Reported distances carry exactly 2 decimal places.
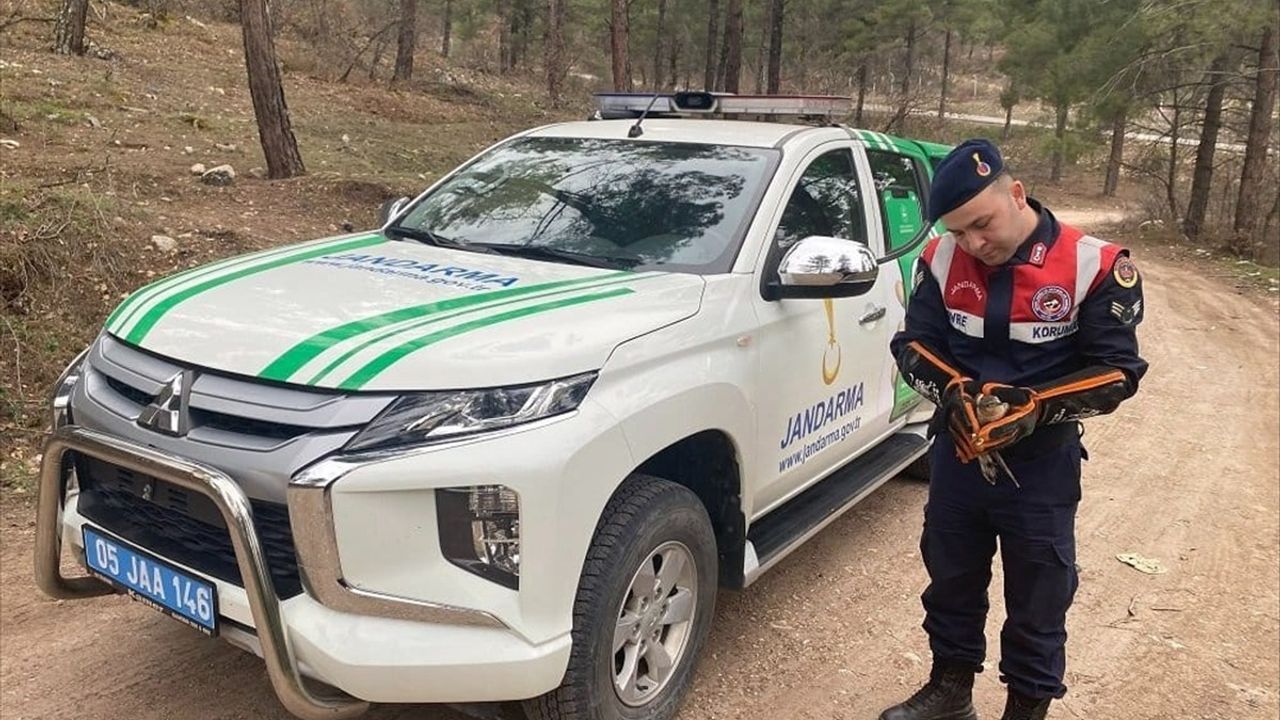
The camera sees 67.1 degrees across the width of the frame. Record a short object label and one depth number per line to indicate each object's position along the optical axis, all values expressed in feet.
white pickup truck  7.40
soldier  8.14
